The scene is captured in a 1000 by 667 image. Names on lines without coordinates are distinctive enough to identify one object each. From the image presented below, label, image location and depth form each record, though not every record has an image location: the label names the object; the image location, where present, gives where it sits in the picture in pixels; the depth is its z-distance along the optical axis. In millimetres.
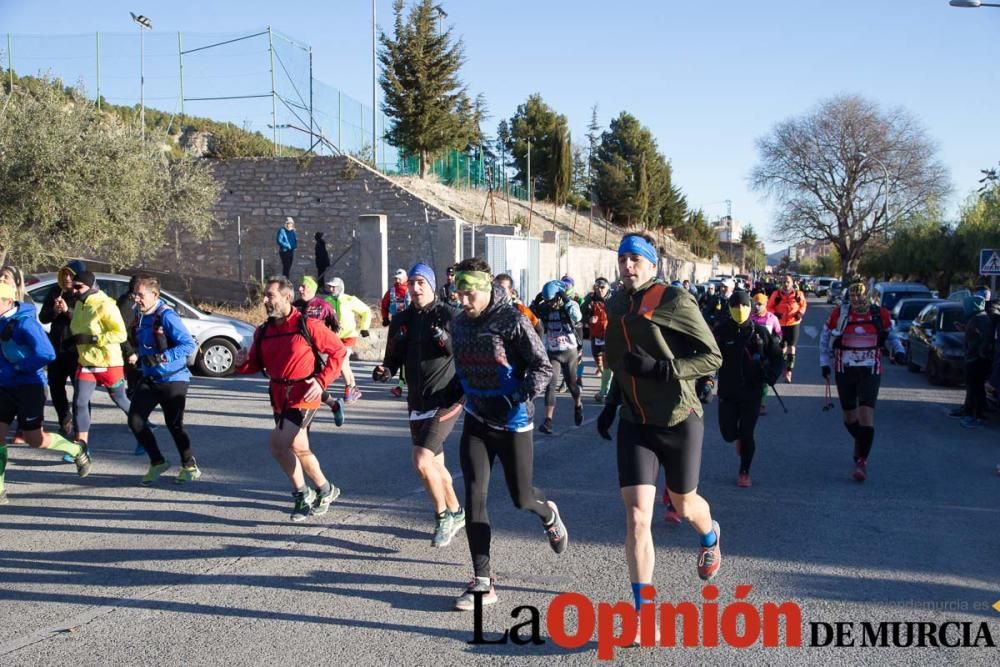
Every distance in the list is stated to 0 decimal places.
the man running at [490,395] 4719
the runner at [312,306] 9031
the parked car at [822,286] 80062
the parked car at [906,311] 20512
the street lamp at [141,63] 25234
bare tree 58781
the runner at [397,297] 12664
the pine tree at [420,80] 28203
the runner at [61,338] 8633
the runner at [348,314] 10531
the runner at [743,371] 7191
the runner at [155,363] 7098
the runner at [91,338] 7836
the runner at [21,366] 6469
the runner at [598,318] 11281
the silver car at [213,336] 13711
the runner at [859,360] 7633
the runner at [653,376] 4254
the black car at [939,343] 14844
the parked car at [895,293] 24312
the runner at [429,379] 5484
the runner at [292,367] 5973
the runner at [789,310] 15141
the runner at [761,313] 8141
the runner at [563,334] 10023
